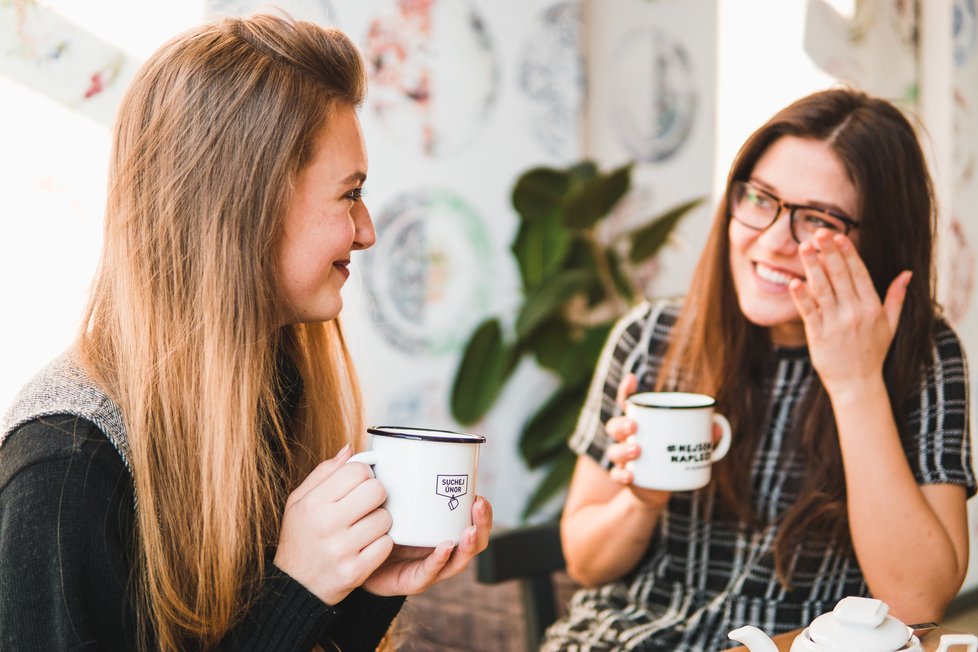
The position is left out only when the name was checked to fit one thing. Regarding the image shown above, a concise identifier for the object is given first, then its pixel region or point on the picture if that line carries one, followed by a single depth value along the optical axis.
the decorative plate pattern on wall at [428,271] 2.27
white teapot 0.68
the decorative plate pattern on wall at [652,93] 2.56
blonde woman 0.74
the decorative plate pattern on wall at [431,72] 2.20
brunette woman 1.13
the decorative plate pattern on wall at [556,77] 2.58
